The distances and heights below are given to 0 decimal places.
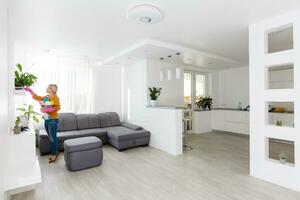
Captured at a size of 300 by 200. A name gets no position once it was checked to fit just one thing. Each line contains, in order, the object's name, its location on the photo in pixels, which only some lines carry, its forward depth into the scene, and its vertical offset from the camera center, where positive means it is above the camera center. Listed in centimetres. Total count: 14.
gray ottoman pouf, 315 -100
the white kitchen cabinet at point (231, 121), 602 -81
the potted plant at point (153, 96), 494 +10
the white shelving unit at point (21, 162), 234 -89
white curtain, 483 +65
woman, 359 -26
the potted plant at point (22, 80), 280 +33
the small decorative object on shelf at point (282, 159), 267 -94
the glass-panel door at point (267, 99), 248 -1
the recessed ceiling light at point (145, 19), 264 +125
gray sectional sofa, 425 -85
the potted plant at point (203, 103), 686 -16
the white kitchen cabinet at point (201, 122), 655 -88
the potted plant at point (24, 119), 274 -31
